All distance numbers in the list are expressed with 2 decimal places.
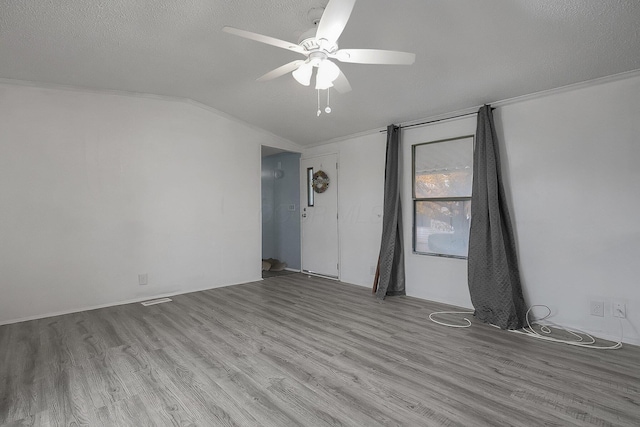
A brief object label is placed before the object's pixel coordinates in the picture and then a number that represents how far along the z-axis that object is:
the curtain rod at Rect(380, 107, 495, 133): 3.58
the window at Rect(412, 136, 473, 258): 3.66
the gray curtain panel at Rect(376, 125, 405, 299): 4.13
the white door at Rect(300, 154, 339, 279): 5.15
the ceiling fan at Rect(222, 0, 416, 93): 1.75
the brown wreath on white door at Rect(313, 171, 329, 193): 5.25
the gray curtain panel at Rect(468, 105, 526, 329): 3.10
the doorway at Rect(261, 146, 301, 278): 5.95
